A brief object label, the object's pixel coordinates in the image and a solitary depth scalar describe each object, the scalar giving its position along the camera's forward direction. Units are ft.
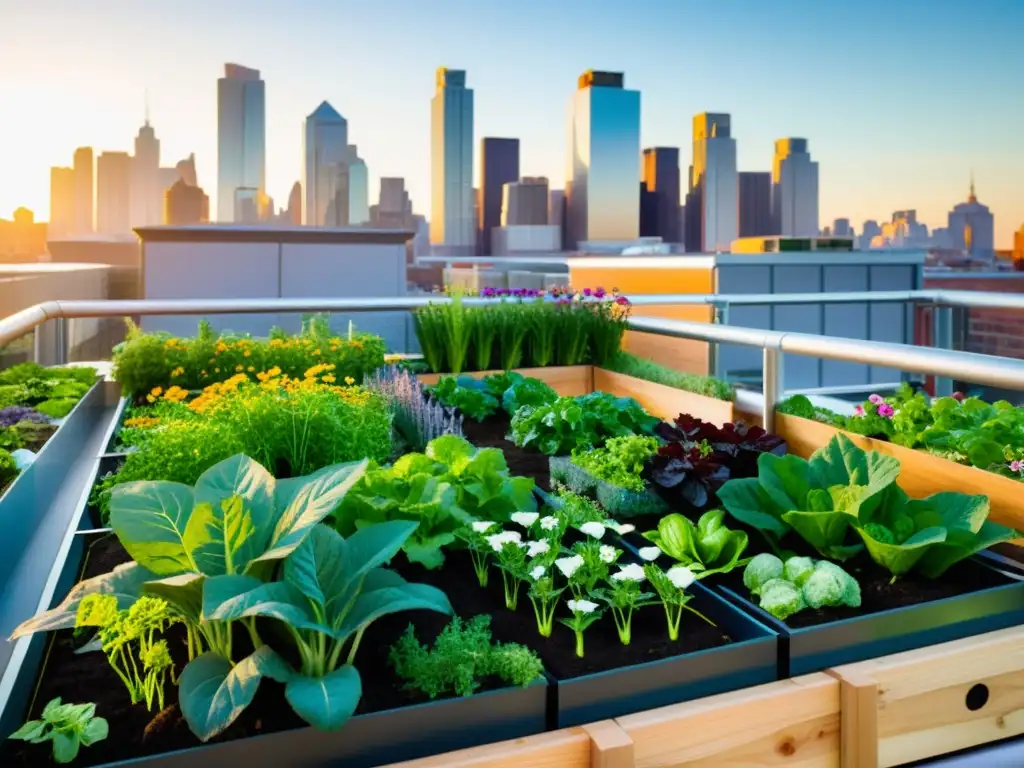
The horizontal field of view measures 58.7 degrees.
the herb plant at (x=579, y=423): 8.53
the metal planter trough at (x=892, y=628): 4.67
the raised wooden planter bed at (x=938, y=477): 6.15
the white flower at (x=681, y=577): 4.84
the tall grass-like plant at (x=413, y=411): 9.23
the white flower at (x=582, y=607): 4.58
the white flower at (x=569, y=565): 4.99
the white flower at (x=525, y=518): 5.69
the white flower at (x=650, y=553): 5.42
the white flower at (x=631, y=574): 4.88
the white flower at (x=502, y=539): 5.26
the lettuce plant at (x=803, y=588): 5.04
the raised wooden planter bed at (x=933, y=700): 4.46
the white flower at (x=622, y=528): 5.83
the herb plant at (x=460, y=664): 4.18
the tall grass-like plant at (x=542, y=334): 13.85
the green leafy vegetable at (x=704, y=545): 5.74
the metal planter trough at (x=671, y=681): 4.23
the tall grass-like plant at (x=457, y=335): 13.53
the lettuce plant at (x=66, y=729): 3.76
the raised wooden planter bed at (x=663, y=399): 9.64
